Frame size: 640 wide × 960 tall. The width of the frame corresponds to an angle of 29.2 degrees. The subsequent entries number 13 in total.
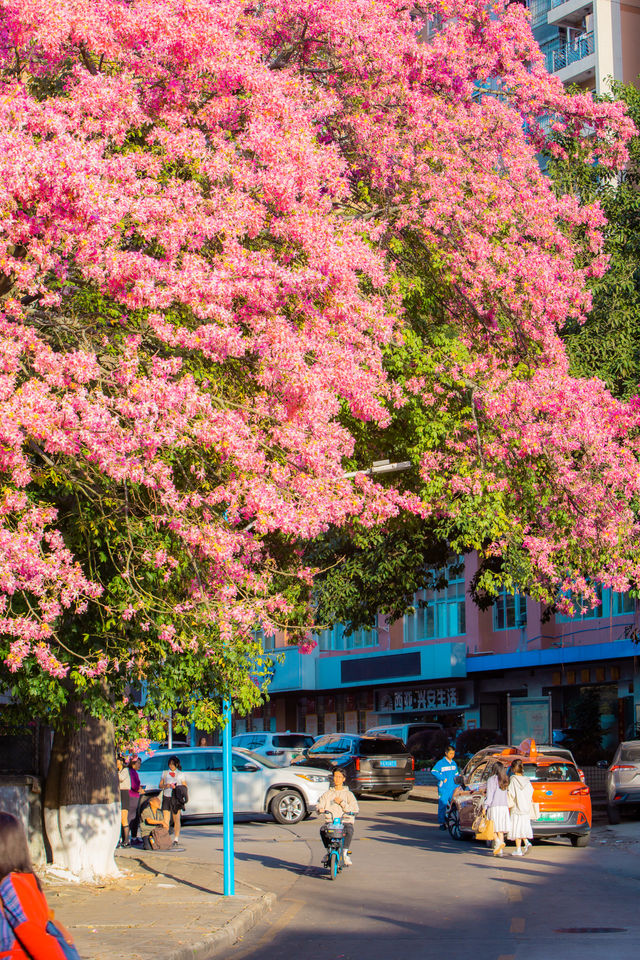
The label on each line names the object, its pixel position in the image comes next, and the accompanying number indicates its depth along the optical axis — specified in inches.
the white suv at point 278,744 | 1434.5
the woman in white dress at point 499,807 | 758.9
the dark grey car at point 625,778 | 986.1
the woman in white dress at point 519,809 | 756.6
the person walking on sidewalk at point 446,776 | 955.3
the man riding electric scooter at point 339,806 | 685.3
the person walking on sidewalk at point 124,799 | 889.5
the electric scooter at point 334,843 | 679.7
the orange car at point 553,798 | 812.0
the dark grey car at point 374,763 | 1371.8
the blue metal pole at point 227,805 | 566.3
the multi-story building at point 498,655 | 1674.5
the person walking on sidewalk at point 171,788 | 858.0
